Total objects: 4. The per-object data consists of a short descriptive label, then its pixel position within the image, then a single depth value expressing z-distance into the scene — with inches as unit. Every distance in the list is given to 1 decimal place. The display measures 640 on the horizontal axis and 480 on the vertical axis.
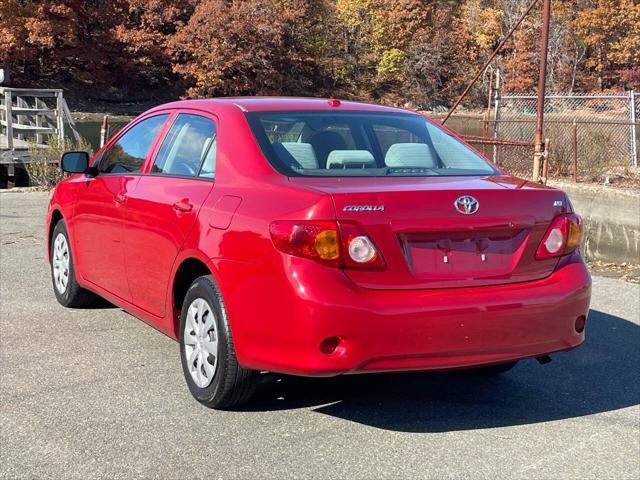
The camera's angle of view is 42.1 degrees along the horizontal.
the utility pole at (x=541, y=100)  435.5
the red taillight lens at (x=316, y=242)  145.9
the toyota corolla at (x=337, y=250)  147.0
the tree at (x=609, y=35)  2544.3
